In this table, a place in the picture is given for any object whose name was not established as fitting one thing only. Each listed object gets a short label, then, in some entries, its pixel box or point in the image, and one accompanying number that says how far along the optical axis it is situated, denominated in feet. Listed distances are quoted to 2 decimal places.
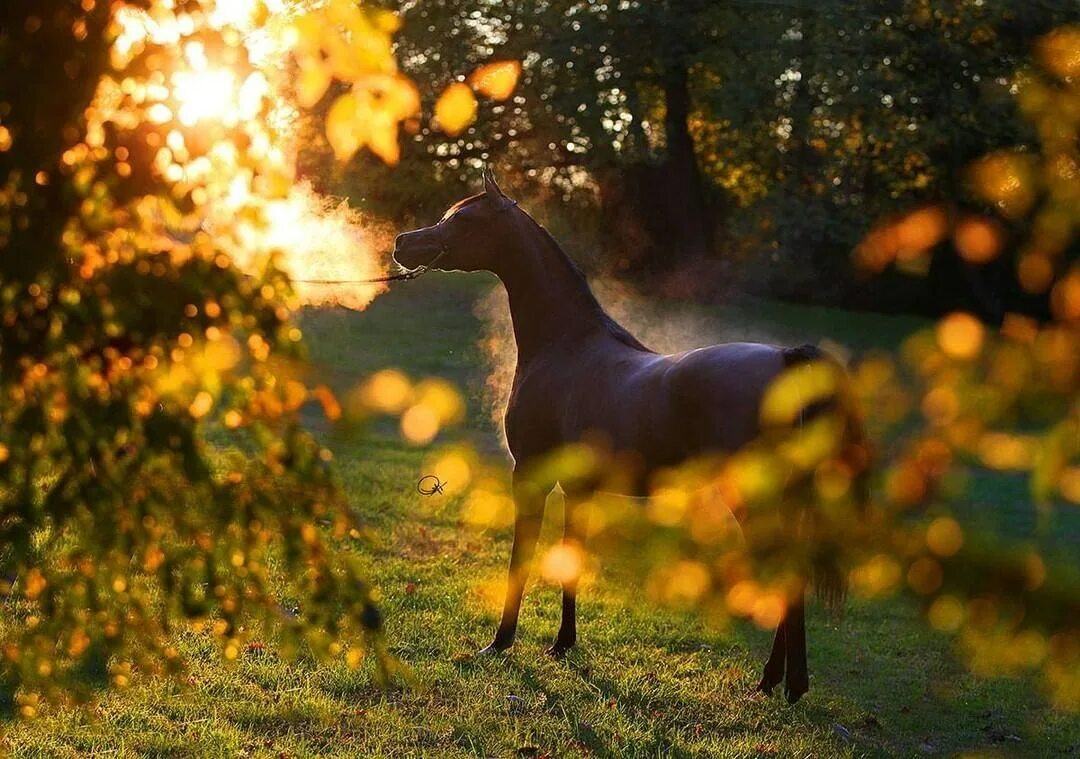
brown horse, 53.72
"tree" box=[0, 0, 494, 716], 16.61
